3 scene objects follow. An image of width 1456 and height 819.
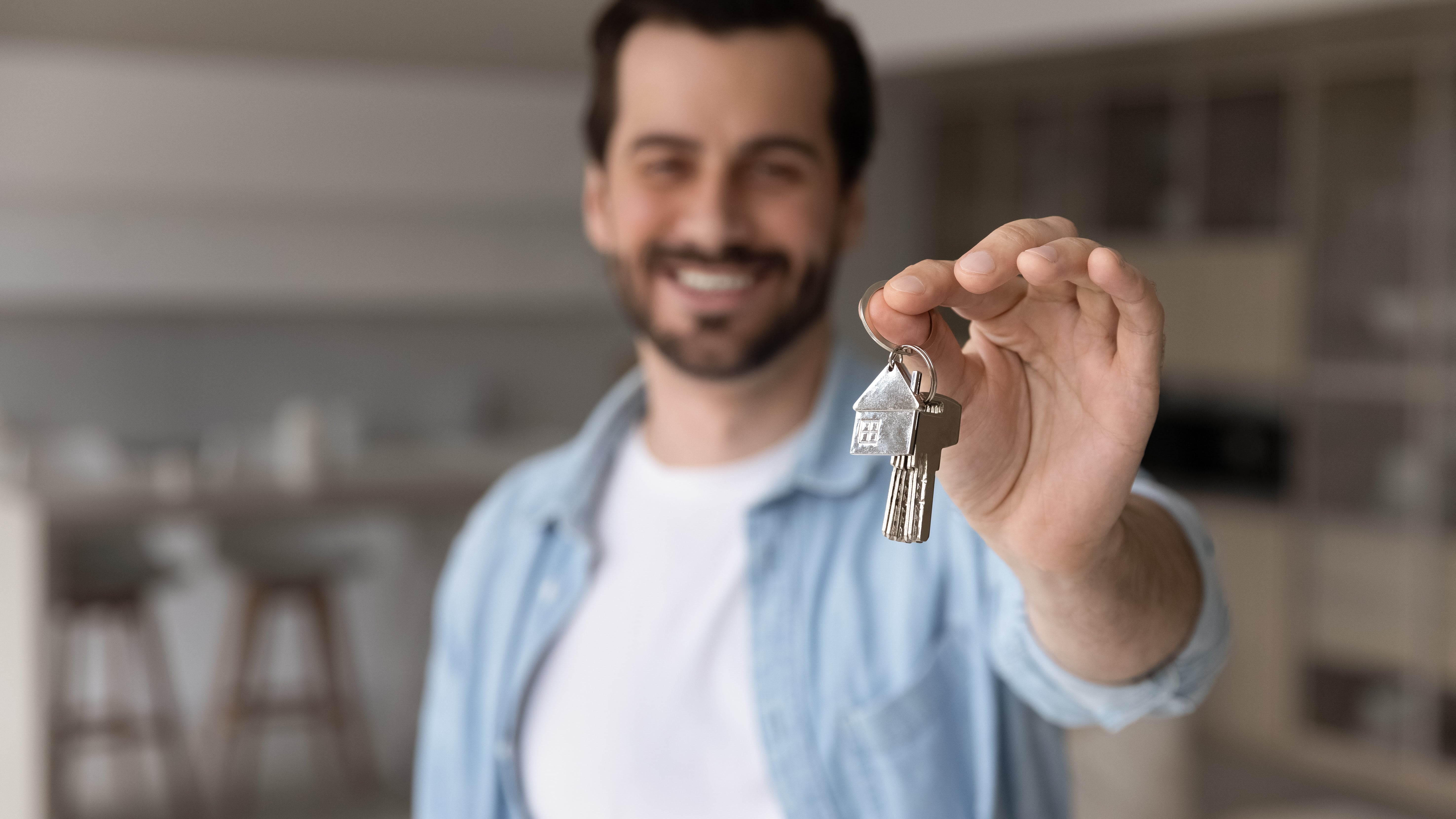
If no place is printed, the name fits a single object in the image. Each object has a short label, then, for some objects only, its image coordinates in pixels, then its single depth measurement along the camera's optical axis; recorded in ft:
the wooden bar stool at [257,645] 12.66
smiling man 3.55
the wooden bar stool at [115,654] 11.85
